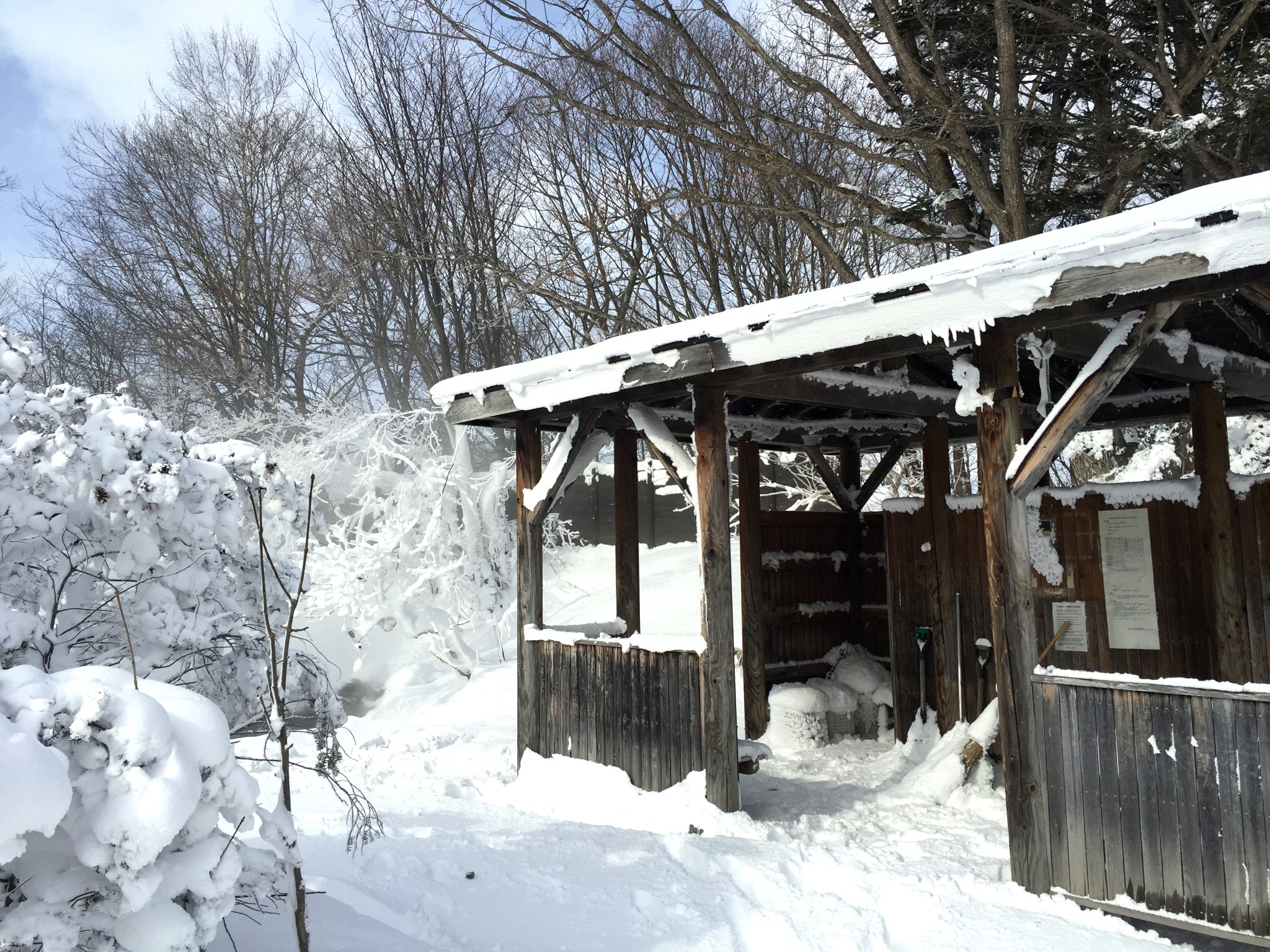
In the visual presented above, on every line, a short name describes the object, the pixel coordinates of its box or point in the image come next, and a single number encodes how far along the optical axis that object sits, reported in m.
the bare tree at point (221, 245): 17.83
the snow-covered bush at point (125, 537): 3.53
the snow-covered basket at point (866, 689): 7.81
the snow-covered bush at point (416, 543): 12.00
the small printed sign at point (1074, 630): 5.79
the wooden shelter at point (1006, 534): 3.53
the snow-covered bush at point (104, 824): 2.12
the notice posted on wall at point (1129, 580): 5.60
